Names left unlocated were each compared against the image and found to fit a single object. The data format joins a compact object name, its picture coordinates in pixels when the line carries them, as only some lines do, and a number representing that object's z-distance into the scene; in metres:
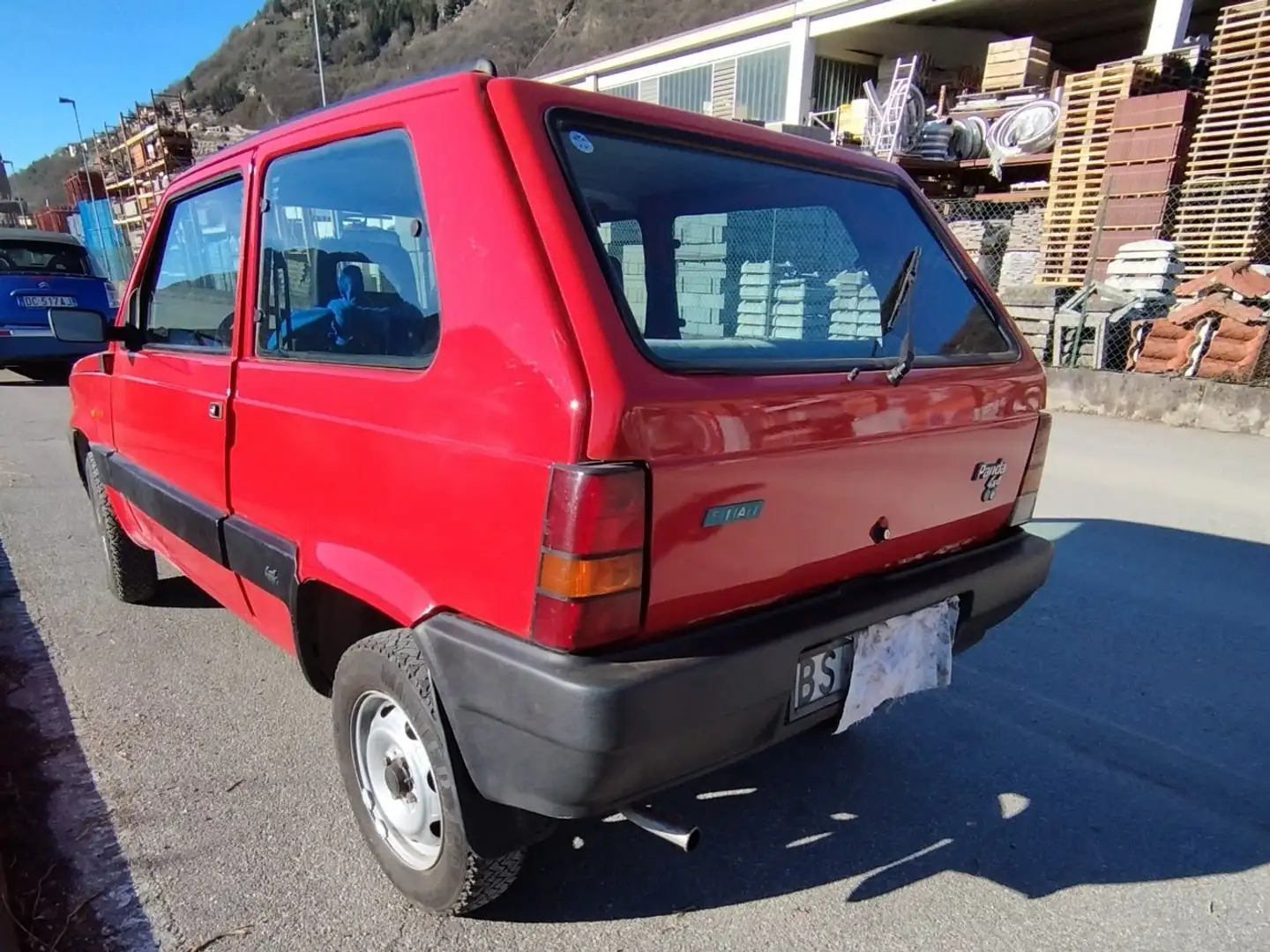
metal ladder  17.70
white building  21.12
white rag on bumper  1.97
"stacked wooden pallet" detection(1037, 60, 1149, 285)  13.21
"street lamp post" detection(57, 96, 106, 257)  27.21
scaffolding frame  21.12
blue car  9.49
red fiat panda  1.55
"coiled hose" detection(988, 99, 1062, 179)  16.34
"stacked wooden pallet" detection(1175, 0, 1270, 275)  11.41
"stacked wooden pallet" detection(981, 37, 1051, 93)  17.66
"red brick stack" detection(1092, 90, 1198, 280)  12.32
